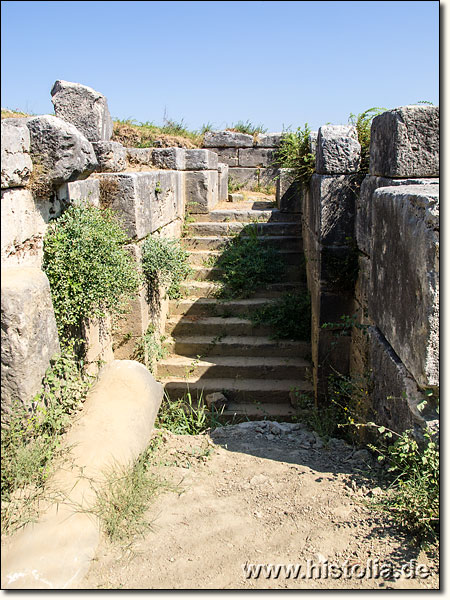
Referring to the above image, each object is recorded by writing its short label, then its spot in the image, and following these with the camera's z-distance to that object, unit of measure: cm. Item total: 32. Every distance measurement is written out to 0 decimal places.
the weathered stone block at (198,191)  845
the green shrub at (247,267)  727
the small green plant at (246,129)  1178
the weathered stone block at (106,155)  564
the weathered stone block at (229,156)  1148
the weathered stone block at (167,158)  769
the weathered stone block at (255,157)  1145
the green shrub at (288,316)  655
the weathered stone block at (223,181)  987
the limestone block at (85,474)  237
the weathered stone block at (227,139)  1138
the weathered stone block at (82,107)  591
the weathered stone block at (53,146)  376
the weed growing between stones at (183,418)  483
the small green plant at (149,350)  592
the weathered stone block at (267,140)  1138
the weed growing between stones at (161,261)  604
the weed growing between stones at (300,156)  630
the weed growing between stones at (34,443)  271
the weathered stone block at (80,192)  429
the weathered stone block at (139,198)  545
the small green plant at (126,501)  273
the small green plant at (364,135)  533
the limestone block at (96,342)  471
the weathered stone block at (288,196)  832
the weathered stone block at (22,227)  344
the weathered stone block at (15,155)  337
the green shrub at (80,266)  405
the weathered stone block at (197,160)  838
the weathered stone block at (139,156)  744
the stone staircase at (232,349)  604
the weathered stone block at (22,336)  306
